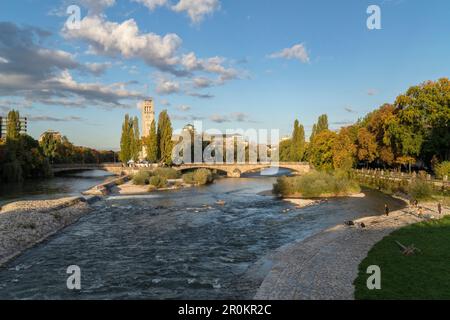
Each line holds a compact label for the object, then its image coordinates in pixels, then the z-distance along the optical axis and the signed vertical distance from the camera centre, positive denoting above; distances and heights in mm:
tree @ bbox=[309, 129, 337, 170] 77938 +1701
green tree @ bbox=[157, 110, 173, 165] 89312 +5032
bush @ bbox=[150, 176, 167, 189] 65500 -4128
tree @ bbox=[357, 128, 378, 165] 73812 +2378
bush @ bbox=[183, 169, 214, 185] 75119 -3813
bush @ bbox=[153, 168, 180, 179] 74000 -2947
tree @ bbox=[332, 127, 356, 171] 71250 +1166
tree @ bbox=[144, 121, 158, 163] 88875 +3362
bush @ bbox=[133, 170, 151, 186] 68375 -3640
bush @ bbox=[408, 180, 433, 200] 43031 -3784
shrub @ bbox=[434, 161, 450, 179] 52750 -1710
